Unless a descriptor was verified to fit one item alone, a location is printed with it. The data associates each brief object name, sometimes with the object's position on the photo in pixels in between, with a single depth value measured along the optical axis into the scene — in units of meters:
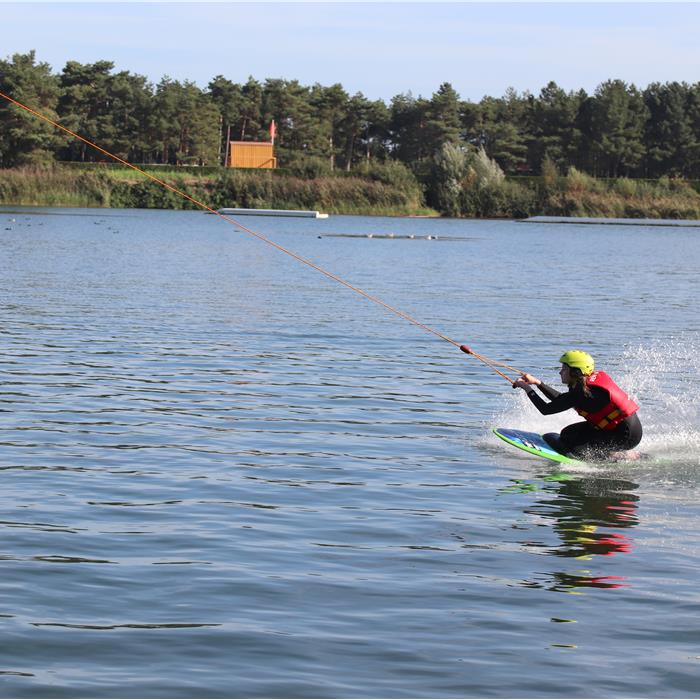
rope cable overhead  20.73
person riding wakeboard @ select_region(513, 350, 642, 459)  12.94
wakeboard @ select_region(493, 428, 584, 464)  13.38
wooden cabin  121.81
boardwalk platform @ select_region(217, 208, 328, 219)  82.62
